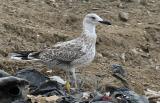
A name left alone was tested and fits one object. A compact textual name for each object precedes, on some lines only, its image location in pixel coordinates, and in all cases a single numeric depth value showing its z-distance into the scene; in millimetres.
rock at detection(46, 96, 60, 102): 15484
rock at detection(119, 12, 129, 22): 24469
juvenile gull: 17453
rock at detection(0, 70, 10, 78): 16048
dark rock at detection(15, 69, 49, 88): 16875
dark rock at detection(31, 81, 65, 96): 16203
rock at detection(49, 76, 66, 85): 17411
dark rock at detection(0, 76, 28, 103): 14695
